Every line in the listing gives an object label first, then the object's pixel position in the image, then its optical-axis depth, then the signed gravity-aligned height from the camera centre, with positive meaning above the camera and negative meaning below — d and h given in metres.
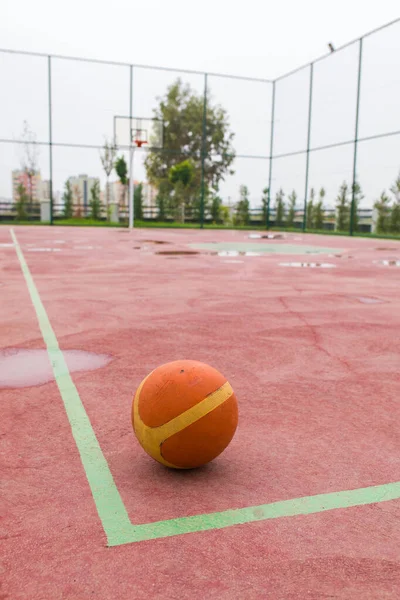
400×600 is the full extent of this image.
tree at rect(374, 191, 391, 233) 24.14 +0.35
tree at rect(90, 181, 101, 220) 33.88 +0.57
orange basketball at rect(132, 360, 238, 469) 2.13 -0.73
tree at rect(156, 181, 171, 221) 33.41 +0.48
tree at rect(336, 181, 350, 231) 25.94 +0.50
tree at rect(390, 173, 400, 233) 23.50 +0.40
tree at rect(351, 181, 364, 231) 24.33 +1.03
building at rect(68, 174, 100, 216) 33.97 +1.05
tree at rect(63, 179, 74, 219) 32.91 +0.53
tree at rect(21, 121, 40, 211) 38.22 +3.27
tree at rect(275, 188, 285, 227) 30.96 +0.50
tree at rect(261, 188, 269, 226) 31.98 +0.66
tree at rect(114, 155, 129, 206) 35.22 +2.55
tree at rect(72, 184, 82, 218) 34.03 +0.64
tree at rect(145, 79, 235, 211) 46.47 +6.55
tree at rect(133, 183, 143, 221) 32.84 +0.52
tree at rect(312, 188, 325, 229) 27.80 +0.22
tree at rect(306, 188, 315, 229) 28.27 +0.26
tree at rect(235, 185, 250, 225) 34.34 +0.40
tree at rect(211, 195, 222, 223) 34.88 +0.45
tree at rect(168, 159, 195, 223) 34.91 +2.09
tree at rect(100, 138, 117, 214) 37.03 +3.26
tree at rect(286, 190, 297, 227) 30.11 +0.41
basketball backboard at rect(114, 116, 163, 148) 27.88 +3.89
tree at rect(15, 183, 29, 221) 32.41 +0.37
